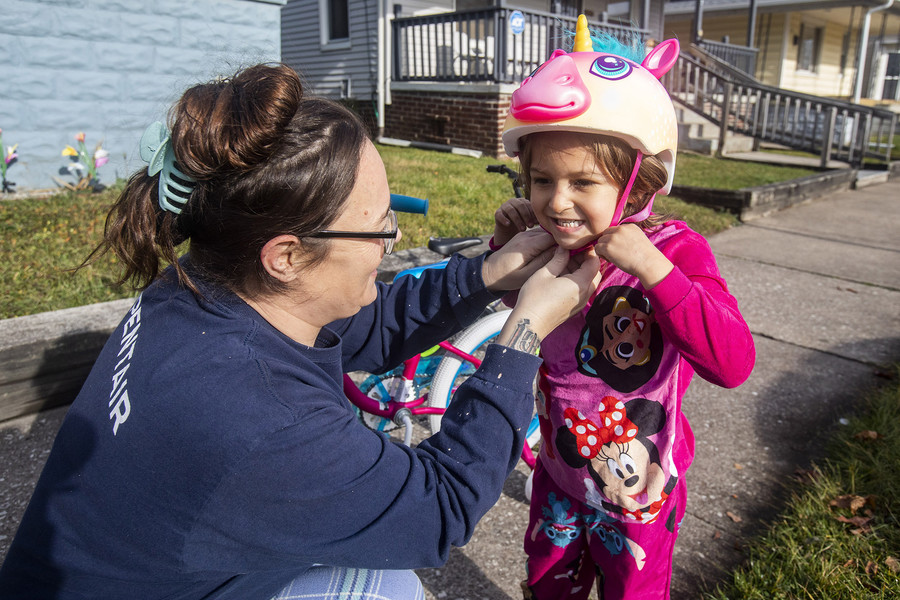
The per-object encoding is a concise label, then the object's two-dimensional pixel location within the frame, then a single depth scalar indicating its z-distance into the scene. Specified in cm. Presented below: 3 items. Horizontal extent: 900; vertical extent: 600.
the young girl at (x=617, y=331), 145
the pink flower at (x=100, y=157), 647
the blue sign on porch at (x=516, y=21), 1034
